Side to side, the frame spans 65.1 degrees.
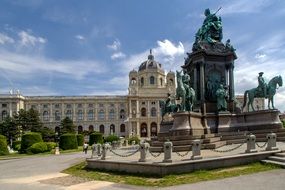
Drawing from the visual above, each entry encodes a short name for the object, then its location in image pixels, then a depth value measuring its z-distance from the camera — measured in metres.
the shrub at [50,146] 33.72
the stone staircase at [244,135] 14.55
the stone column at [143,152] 10.13
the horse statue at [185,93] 15.72
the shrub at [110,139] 43.79
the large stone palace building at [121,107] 86.05
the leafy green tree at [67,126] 64.08
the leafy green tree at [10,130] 55.09
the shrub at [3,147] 30.56
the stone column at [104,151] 12.76
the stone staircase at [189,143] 13.48
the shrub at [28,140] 32.20
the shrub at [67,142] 35.31
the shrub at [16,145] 39.30
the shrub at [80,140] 44.13
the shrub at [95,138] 40.07
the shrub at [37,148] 30.49
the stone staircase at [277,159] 9.56
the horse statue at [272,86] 16.34
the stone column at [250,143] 10.54
